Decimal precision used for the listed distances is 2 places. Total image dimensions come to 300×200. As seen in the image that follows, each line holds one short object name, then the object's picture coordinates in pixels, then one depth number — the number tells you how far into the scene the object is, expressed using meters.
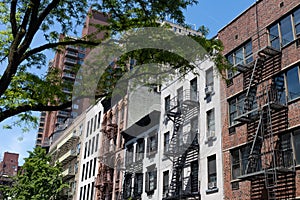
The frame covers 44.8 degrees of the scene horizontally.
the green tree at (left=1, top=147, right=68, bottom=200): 32.53
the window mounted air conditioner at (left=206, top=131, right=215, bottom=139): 21.74
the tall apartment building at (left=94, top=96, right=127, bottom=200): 34.16
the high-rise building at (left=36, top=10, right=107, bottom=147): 100.12
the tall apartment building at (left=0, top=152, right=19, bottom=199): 124.00
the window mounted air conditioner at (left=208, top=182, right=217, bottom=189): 20.50
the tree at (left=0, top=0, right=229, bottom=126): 8.77
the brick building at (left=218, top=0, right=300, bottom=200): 16.34
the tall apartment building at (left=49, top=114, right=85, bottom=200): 47.16
